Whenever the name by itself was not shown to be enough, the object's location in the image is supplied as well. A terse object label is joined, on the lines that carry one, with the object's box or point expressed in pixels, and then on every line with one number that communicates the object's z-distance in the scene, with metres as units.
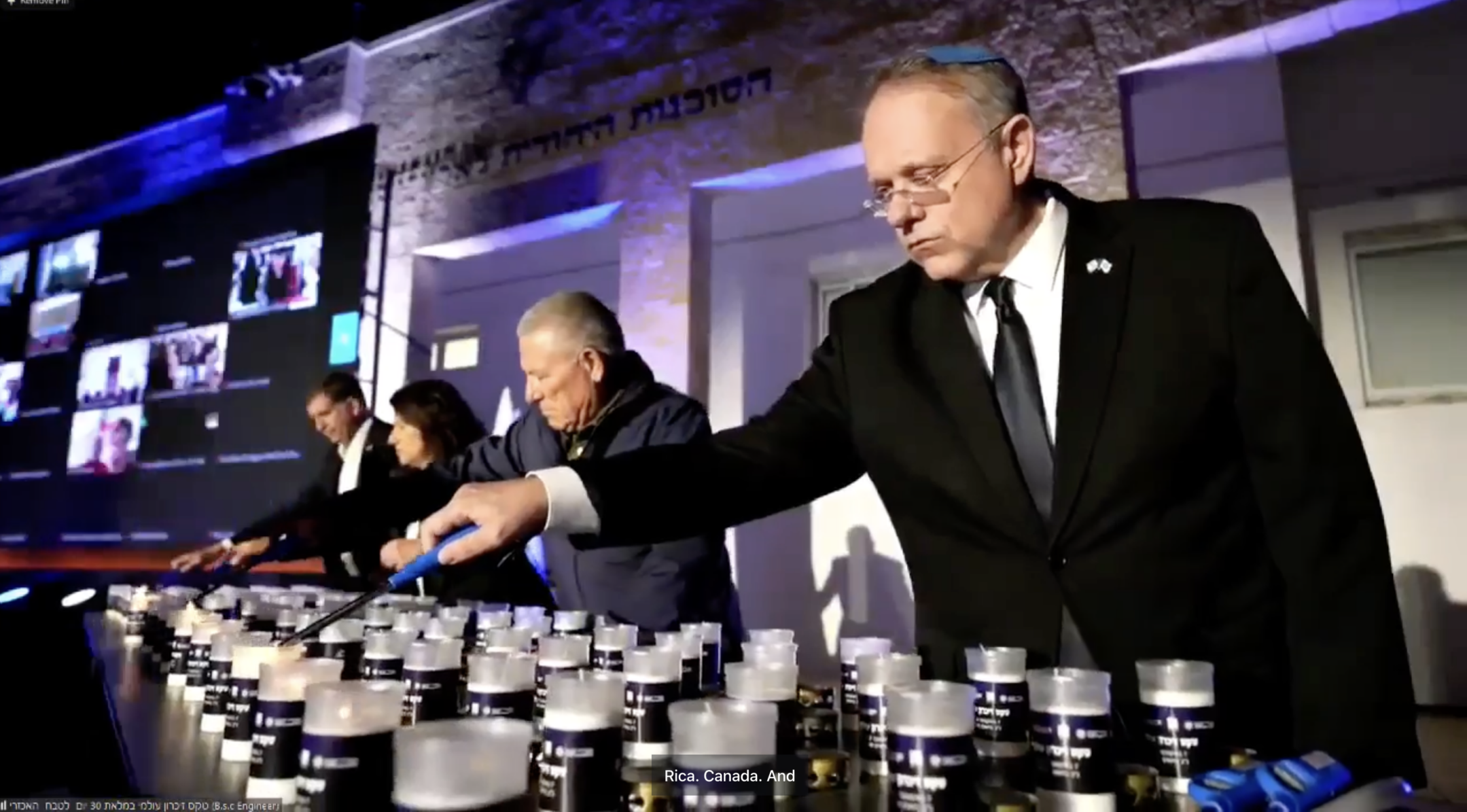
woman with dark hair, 3.07
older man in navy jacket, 2.18
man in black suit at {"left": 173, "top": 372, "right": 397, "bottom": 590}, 3.38
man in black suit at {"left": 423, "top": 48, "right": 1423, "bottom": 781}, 1.02
